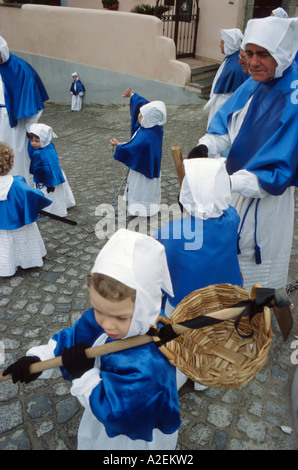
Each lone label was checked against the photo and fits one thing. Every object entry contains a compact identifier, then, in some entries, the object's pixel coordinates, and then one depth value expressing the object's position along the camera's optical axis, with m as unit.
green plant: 11.35
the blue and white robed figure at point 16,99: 5.41
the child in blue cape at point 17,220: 4.09
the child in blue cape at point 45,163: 5.29
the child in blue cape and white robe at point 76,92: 12.76
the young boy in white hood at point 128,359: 1.66
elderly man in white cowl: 2.67
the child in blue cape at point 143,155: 5.20
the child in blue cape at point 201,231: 2.40
